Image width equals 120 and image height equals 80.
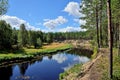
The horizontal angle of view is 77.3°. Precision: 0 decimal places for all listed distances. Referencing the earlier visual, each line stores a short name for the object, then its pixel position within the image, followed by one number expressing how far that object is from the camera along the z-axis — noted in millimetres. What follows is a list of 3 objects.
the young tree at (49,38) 58398
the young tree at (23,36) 36914
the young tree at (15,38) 37591
